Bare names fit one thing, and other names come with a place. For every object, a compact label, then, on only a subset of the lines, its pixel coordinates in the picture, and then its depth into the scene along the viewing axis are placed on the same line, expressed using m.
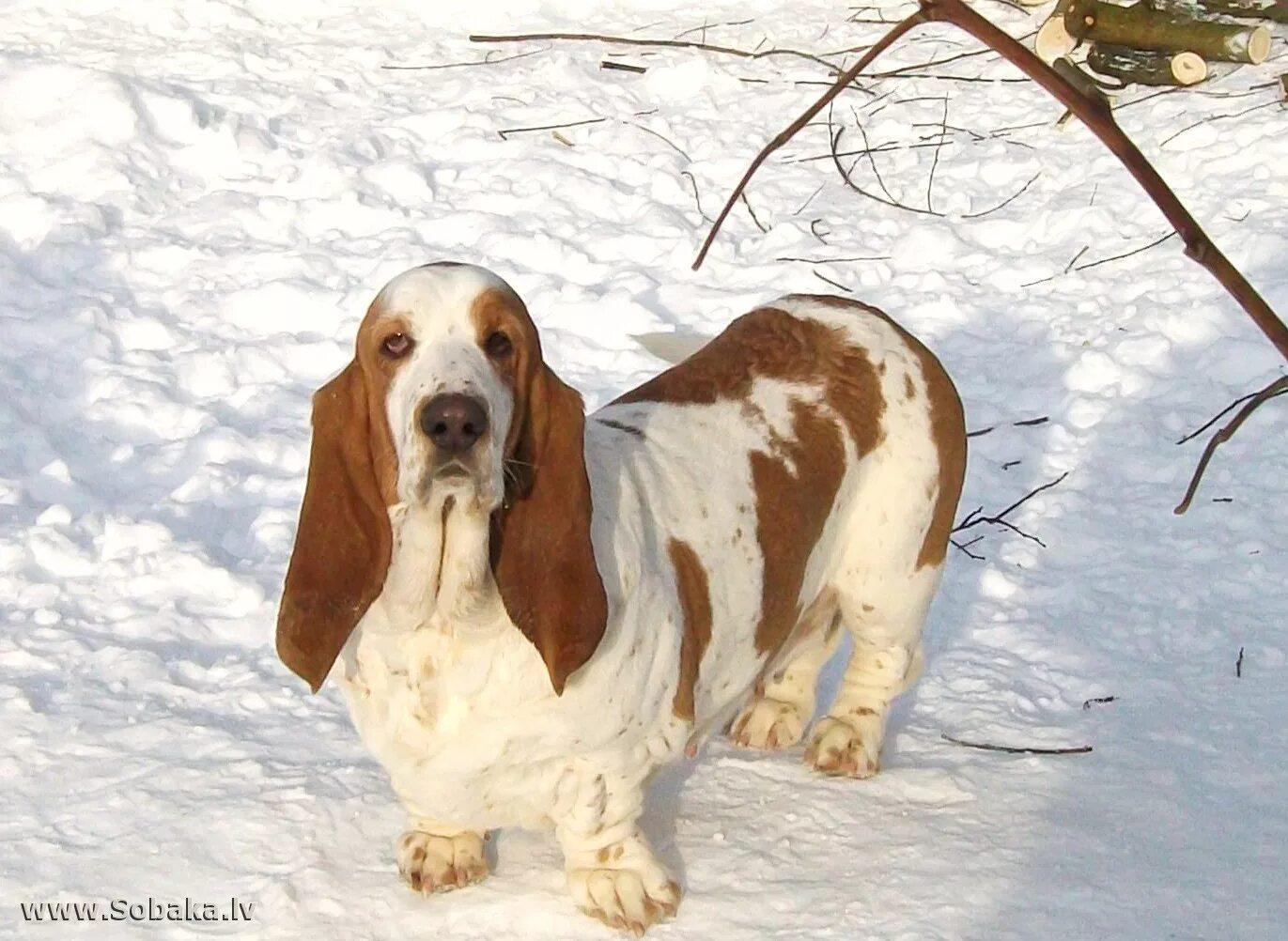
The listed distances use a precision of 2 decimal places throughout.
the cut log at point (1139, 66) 8.60
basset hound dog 2.54
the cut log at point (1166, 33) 8.58
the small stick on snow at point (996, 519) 4.77
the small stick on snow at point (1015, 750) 3.58
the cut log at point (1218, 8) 8.76
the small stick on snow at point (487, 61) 9.15
